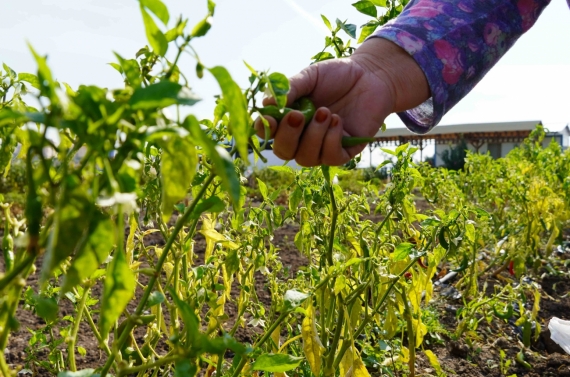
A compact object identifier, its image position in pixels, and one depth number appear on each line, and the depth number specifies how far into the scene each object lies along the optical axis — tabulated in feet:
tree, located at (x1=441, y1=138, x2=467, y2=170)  67.92
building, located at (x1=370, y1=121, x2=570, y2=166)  76.38
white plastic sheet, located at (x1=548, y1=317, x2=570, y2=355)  6.98
